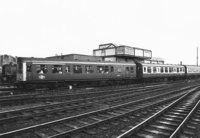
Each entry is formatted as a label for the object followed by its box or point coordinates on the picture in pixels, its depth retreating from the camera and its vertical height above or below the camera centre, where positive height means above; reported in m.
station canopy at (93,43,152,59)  35.88 +4.88
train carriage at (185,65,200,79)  32.66 -0.19
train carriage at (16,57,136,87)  13.70 -0.04
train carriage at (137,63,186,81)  22.62 -0.15
